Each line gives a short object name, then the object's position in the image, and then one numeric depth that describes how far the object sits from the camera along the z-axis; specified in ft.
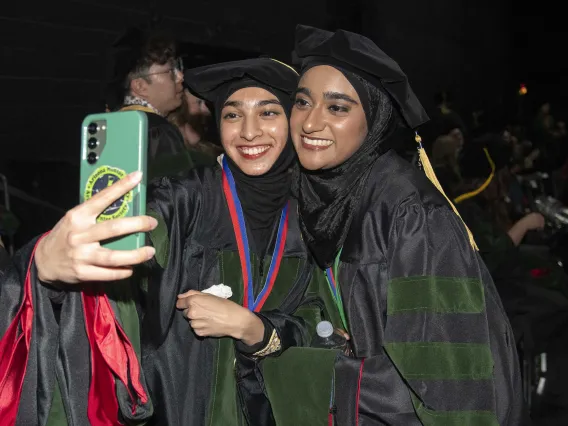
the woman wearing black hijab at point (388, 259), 6.82
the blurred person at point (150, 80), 12.56
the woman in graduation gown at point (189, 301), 6.72
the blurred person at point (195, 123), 15.93
